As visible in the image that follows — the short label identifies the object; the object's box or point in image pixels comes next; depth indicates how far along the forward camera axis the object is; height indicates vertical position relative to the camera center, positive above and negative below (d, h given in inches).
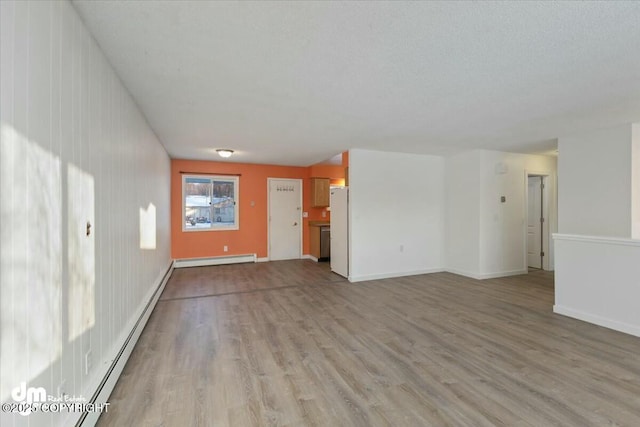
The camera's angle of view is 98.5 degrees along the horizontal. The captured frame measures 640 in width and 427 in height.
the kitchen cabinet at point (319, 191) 285.4 +21.8
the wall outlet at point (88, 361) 67.0 -36.8
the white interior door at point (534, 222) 241.1 -9.8
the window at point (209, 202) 253.6 +9.9
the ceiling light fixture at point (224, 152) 204.2 +45.5
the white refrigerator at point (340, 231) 207.0 -14.7
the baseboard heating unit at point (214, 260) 249.0 -45.0
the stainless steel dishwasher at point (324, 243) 277.6 -31.2
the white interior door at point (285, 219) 281.0 -6.9
